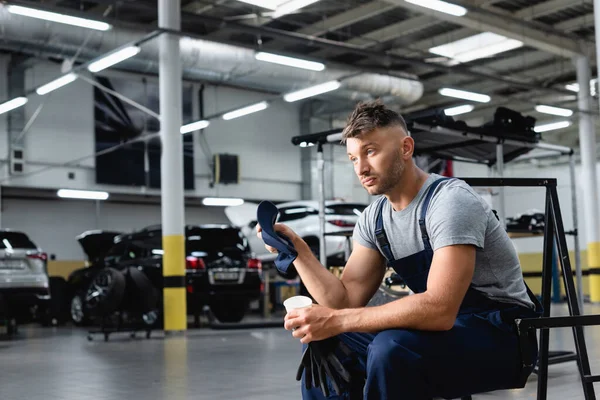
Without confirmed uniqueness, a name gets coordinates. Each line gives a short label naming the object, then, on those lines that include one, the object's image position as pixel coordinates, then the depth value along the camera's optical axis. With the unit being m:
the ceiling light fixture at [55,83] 13.42
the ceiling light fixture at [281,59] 12.54
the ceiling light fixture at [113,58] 11.43
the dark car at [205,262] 11.83
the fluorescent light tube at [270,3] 12.76
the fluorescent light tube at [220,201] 20.03
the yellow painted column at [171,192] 10.96
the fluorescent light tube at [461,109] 15.79
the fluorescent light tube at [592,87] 18.10
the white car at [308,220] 12.95
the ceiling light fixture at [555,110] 16.06
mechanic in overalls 2.01
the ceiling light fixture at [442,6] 10.77
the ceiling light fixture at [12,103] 14.42
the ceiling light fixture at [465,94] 14.39
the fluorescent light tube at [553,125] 17.02
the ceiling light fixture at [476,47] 16.56
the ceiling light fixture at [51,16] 10.12
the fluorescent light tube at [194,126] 16.88
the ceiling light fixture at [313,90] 14.23
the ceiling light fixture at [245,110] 15.98
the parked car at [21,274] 10.59
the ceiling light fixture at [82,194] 17.52
